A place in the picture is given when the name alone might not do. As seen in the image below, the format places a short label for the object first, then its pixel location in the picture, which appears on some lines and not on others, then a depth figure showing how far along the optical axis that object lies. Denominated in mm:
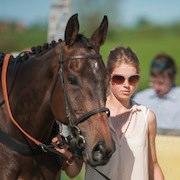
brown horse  6676
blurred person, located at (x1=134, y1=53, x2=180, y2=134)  11470
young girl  7418
